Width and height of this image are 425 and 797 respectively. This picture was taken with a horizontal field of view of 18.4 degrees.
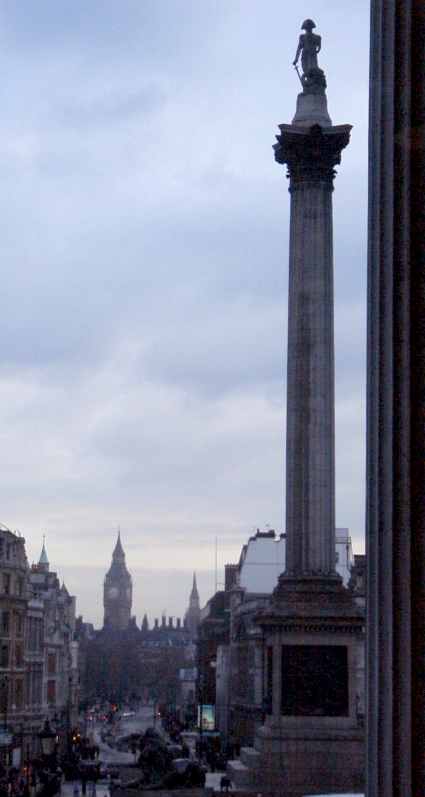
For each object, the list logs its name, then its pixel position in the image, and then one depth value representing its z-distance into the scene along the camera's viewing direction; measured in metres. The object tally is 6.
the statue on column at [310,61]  52.72
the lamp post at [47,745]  86.03
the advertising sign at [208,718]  116.06
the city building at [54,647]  99.56
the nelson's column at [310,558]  45.44
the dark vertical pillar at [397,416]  11.02
